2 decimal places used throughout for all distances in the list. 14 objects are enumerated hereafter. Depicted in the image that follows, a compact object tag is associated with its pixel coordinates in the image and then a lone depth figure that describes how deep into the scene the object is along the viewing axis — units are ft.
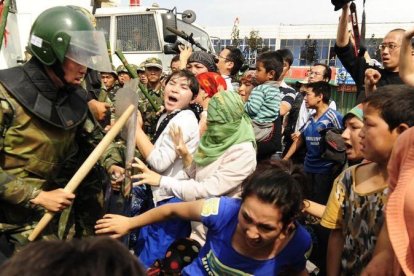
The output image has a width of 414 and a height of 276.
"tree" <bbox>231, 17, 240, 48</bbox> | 76.23
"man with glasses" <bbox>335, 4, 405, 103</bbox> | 10.16
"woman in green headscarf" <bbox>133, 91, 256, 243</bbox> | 8.34
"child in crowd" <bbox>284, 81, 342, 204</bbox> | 14.56
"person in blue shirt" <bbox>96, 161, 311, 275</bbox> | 6.29
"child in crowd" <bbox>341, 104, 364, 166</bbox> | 8.79
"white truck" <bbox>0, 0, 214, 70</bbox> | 29.99
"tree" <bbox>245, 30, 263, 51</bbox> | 81.76
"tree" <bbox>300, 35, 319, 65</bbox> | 79.59
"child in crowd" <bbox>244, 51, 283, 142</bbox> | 13.39
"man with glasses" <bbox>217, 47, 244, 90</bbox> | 17.25
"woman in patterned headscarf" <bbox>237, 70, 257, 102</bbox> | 19.09
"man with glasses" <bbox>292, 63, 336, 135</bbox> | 18.47
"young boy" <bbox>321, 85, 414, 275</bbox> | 6.31
